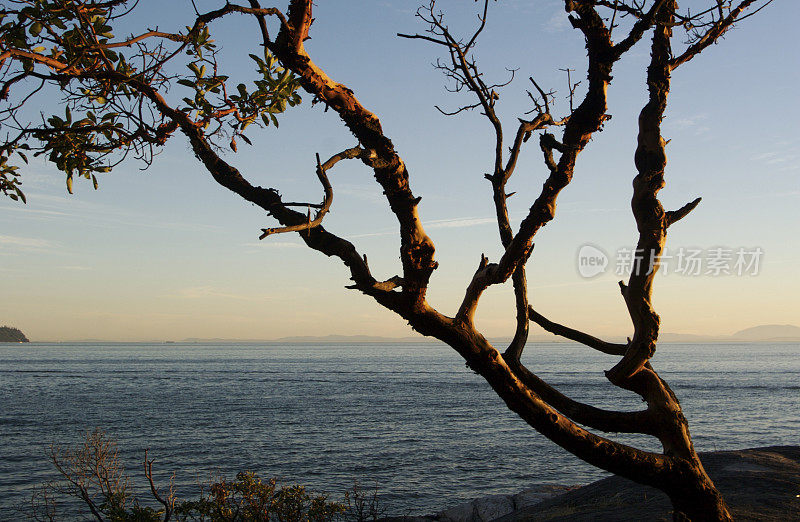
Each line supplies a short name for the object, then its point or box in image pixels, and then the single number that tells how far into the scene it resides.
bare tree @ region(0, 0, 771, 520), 4.32
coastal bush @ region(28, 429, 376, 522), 8.79
